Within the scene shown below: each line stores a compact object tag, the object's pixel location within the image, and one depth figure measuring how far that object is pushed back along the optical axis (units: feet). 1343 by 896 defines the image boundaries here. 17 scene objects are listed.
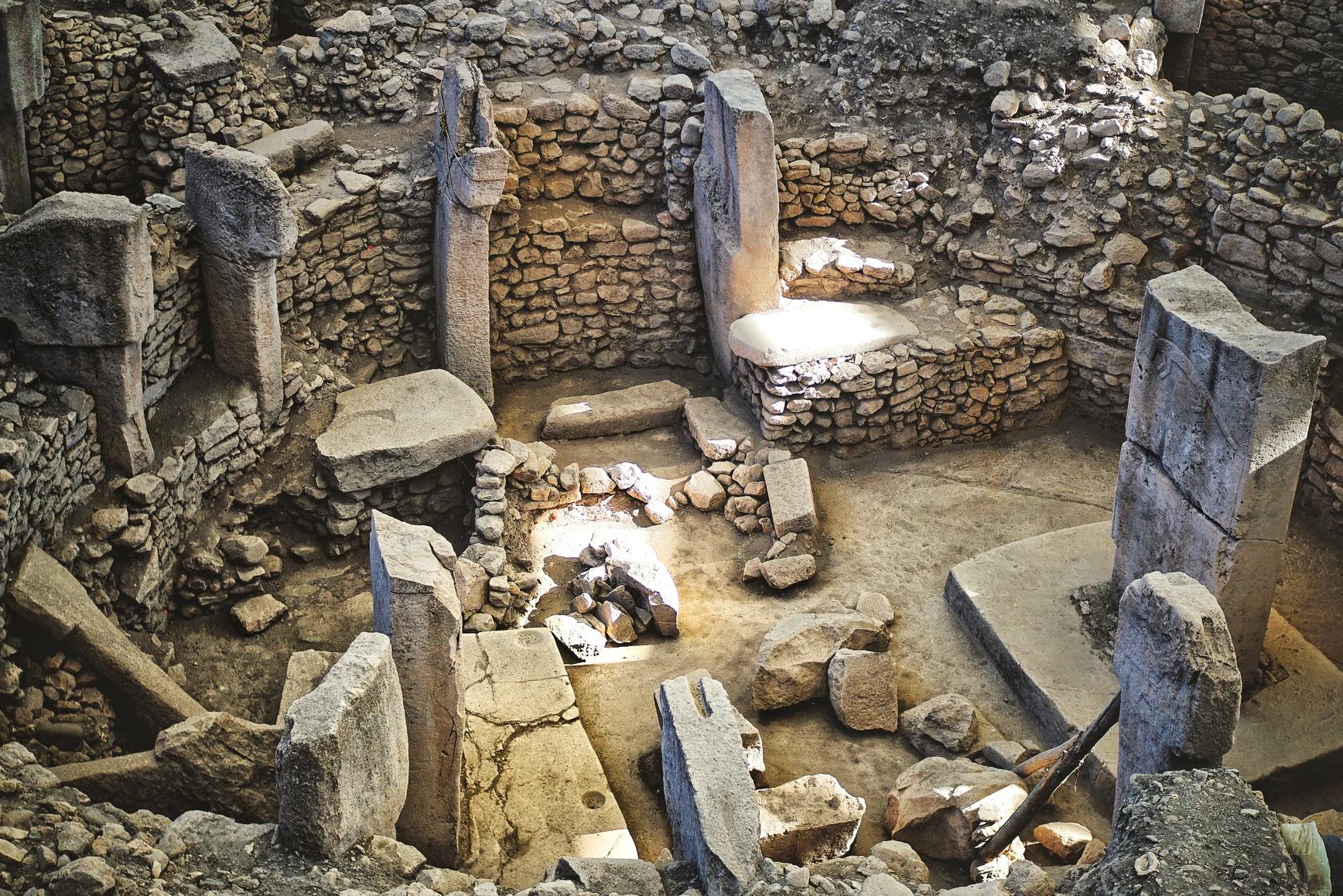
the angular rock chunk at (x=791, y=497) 28.30
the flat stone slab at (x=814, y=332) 29.73
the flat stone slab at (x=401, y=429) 27.37
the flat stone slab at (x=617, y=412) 31.83
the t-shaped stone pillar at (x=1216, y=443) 20.66
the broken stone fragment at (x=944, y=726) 22.95
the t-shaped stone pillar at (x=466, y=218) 28.40
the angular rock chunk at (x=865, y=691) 23.62
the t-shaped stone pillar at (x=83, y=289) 21.18
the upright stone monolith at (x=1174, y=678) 16.80
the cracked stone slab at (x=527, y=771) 20.54
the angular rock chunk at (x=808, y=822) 20.11
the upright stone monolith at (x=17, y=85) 26.27
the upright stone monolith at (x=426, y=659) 18.31
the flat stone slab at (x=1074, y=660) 22.25
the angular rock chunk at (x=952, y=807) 20.57
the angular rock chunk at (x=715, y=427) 30.35
